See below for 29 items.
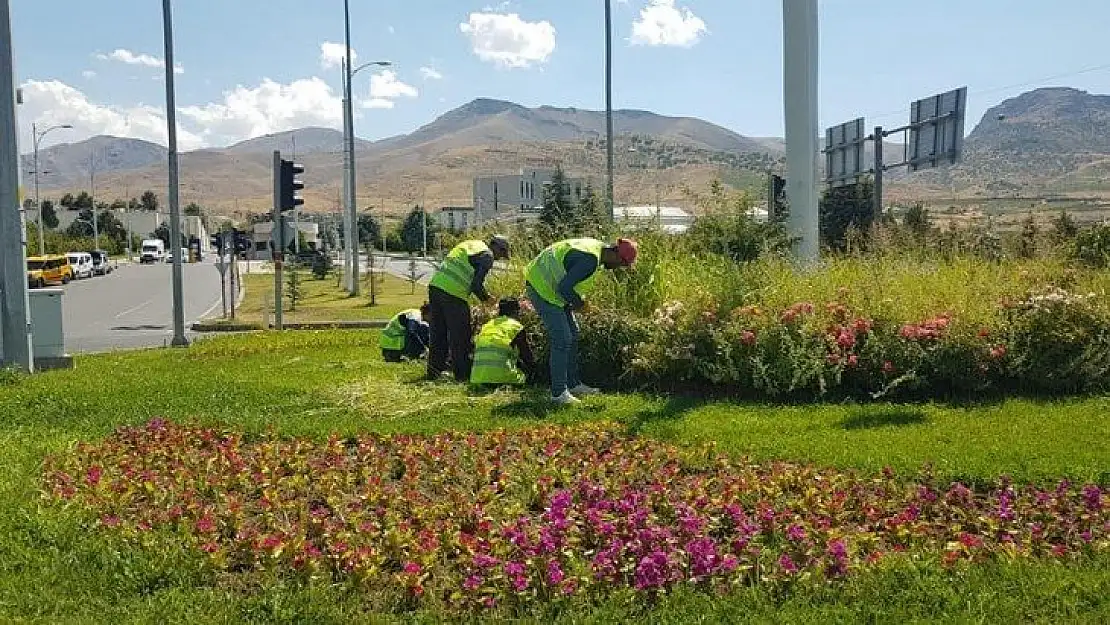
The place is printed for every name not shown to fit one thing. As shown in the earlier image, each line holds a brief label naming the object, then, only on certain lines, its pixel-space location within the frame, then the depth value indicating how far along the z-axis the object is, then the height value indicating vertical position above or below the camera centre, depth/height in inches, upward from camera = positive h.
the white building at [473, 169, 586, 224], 4842.5 +273.7
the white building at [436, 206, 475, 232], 4714.6 +138.5
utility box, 549.6 -42.7
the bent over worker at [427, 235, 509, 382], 411.5 -21.1
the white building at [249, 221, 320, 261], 1671.8 +23.6
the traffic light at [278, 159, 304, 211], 741.3 +43.1
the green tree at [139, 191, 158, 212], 5930.1 +257.6
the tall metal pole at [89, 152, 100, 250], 3372.0 +219.1
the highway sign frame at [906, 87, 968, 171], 845.2 +92.7
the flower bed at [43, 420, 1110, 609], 184.4 -57.9
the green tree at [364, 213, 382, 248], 4055.1 +64.9
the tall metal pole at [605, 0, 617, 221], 1264.8 +201.9
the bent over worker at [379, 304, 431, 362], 501.0 -45.9
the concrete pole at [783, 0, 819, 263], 536.1 +66.6
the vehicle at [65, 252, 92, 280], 2219.5 -36.8
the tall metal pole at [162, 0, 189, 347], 784.9 +68.7
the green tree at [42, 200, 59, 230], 4578.7 +135.0
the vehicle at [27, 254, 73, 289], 1745.9 -41.9
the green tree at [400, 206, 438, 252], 3732.5 +42.9
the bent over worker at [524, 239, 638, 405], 360.5 -13.9
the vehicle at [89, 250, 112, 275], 2475.4 -40.9
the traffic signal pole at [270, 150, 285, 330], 738.8 +9.4
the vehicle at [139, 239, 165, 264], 3499.0 -19.3
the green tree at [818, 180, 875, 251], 1364.4 +49.8
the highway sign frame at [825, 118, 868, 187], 796.9 +70.1
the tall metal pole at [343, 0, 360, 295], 1358.3 +79.7
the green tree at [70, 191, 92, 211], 5428.2 +244.6
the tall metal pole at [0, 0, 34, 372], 518.0 +3.3
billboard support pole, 907.4 +63.1
